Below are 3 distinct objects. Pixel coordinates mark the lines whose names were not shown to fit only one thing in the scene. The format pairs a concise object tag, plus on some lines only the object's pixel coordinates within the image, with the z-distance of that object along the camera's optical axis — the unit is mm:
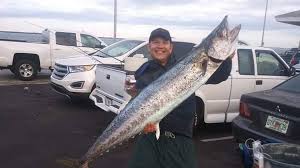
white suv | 5440
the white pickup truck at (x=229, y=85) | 4498
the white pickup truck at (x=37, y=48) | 8810
